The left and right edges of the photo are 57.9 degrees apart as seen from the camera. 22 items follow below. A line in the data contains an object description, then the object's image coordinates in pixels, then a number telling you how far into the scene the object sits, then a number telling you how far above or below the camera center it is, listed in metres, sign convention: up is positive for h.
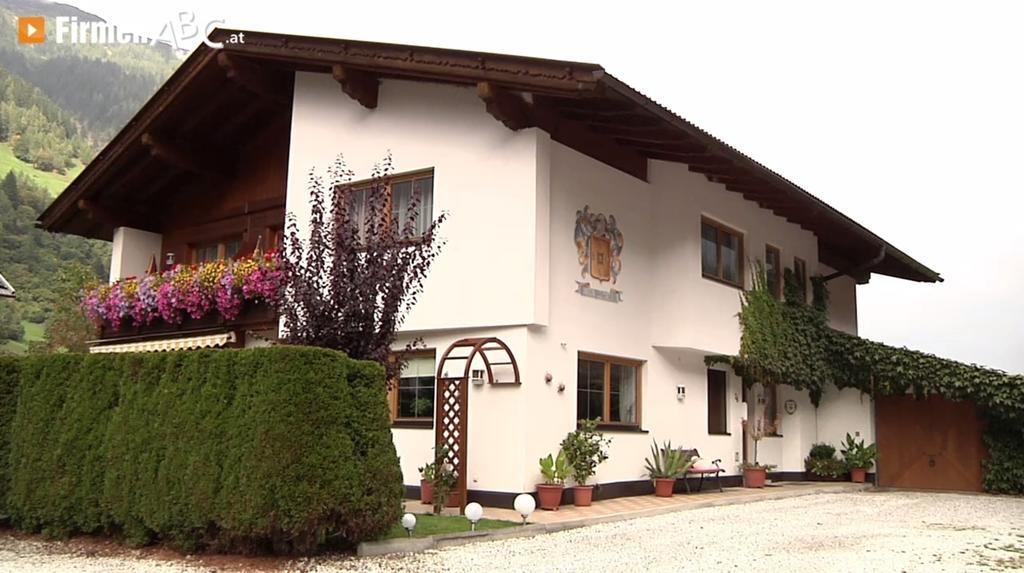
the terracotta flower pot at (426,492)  15.08 -0.97
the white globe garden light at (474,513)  12.31 -1.05
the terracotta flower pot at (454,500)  14.55 -1.05
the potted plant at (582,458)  15.58 -0.38
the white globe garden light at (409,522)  11.70 -1.13
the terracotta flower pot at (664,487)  17.67 -0.94
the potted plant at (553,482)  14.96 -0.76
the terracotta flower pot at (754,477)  20.92 -0.84
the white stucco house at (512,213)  15.44 +4.52
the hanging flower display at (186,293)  17.80 +2.71
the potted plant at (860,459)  23.92 -0.46
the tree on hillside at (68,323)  35.78 +3.98
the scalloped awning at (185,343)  18.70 +1.71
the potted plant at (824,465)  24.19 -0.62
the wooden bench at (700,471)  18.48 -0.65
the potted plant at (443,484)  14.35 -0.79
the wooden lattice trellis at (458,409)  14.58 +0.37
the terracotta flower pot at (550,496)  14.95 -0.98
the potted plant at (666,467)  17.72 -0.56
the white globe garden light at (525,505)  12.88 -0.97
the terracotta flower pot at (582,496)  15.67 -1.01
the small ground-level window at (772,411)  23.67 +0.73
